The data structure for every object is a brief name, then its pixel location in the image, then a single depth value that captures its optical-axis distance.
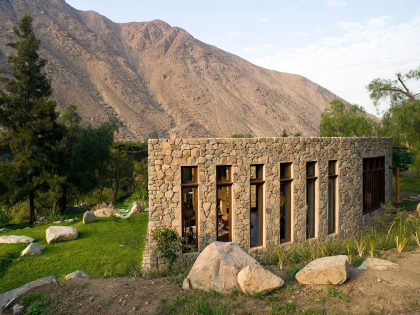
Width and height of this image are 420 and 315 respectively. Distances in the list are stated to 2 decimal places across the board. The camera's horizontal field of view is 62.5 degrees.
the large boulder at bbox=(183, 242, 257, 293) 6.30
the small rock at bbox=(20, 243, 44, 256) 11.38
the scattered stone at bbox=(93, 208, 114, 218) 16.91
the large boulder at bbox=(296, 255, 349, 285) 5.99
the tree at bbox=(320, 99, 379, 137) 24.49
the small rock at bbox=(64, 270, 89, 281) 8.39
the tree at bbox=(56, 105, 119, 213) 20.66
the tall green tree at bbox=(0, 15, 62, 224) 18.55
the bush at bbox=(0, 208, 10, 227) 19.85
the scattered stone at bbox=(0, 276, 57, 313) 6.71
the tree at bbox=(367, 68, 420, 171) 19.84
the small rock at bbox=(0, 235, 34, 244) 12.86
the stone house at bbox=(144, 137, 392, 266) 9.74
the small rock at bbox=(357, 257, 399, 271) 6.65
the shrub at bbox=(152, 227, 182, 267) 9.31
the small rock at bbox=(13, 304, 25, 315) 6.38
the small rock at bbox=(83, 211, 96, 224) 15.32
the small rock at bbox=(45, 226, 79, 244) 12.73
